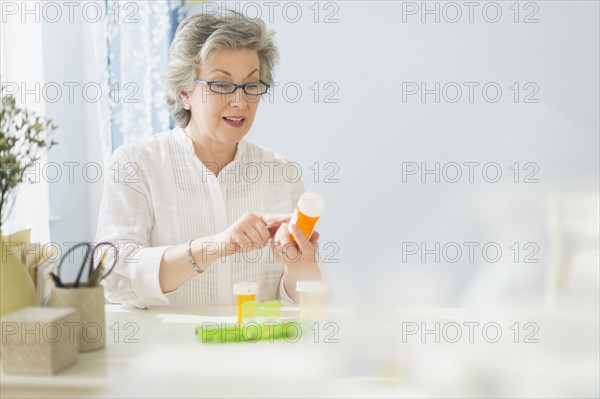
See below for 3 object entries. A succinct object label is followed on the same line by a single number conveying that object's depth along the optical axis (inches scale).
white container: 54.4
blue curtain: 107.7
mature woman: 64.9
